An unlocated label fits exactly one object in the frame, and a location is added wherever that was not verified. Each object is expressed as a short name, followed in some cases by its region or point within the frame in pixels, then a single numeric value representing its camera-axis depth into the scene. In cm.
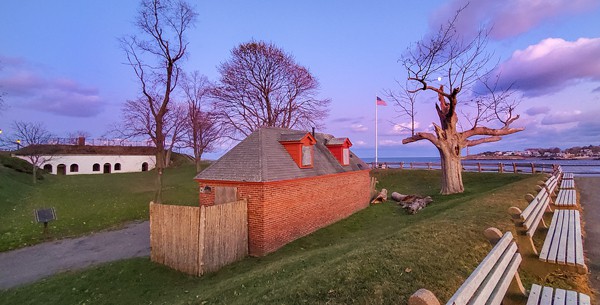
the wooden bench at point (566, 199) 966
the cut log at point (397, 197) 2248
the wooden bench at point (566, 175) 1835
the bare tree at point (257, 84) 3250
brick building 1184
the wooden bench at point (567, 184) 1499
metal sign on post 1331
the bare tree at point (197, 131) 4135
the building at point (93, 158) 4413
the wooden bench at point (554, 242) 463
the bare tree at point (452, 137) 2112
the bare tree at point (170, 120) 4396
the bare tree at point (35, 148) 3231
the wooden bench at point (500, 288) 248
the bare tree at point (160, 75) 1802
